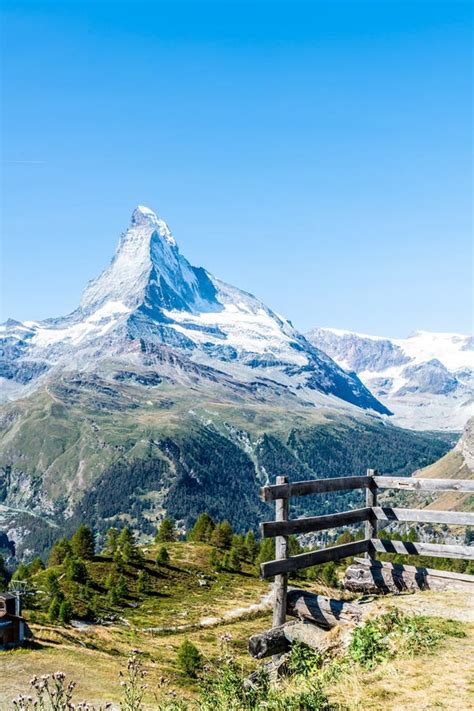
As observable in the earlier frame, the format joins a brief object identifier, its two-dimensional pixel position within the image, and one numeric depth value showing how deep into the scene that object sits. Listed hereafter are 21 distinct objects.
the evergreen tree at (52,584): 65.69
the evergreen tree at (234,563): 91.55
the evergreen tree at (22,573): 90.17
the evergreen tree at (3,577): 105.09
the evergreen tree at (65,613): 56.28
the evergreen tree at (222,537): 107.00
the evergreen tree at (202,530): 112.62
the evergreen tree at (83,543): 91.28
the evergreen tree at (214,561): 90.38
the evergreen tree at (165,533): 112.56
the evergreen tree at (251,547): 107.38
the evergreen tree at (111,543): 94.81
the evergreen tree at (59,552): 95.31
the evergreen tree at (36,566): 103.99
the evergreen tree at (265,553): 98.94
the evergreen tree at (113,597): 67.69
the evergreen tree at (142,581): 74.56
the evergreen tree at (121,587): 69.70
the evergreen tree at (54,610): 55.68
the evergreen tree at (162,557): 85.00
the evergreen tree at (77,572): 72.56
